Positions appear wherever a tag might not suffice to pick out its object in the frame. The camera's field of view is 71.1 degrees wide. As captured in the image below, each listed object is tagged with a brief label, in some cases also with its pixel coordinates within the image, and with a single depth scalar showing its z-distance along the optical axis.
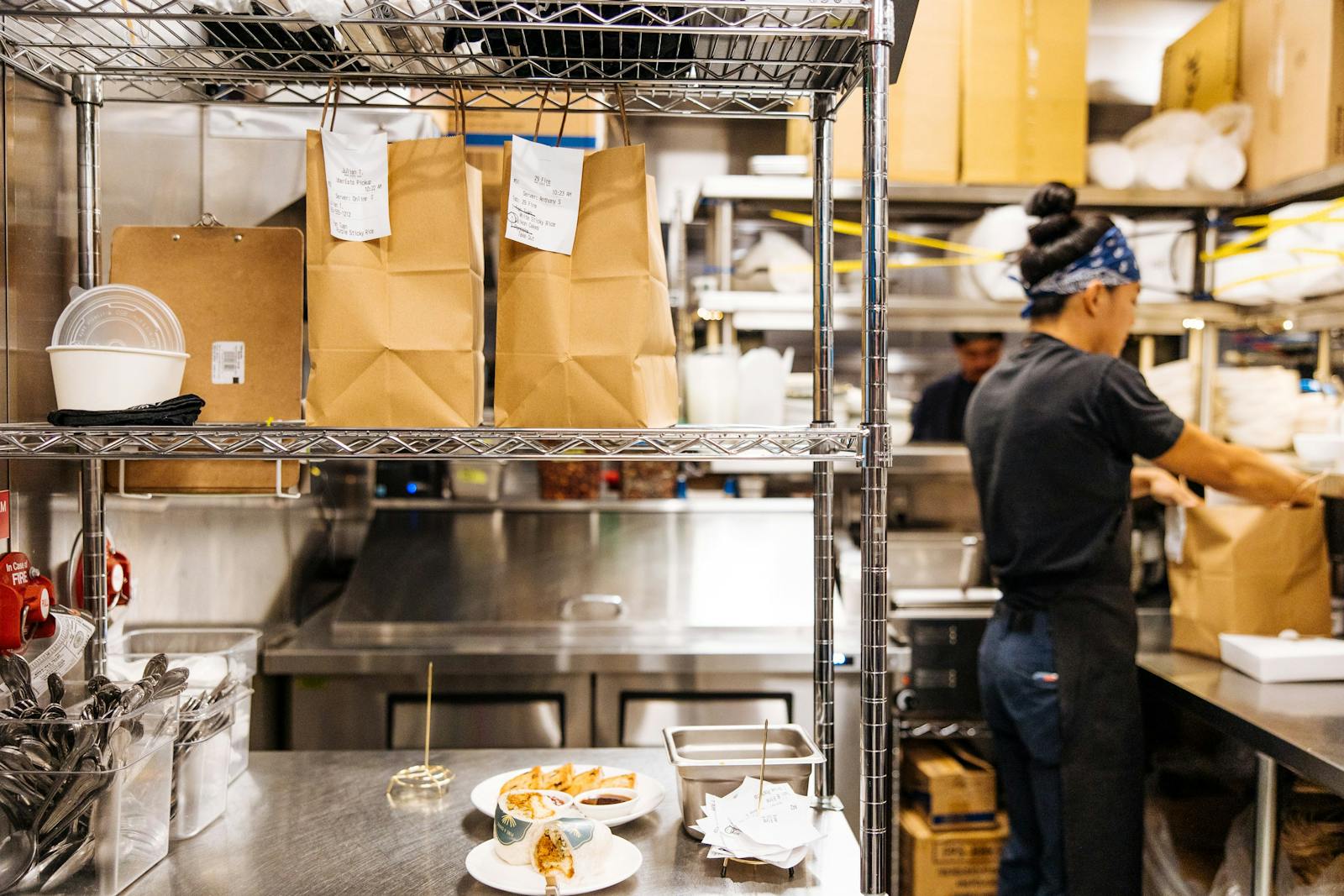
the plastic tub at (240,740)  1.50
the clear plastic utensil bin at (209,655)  1.46
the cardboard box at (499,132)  2.50
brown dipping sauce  1.38
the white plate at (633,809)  1.36
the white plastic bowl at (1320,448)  2.37
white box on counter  2.14
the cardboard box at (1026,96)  2.85
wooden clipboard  1.49
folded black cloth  1.16
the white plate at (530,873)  1.17
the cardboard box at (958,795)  2.51
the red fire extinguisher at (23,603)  1.27
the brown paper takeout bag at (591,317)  1.23
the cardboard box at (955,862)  2.50
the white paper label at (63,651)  1.29
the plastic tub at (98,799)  1.10
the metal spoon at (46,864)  1.11
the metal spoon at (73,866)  1.13
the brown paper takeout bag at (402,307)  1.22
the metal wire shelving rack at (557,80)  1.14
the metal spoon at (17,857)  1.10
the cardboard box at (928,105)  2.82
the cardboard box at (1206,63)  2.94
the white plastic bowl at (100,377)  1.23
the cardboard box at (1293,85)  2.52
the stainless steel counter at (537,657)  2.36
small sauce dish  1.34
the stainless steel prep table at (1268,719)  1.75
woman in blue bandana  2.12
